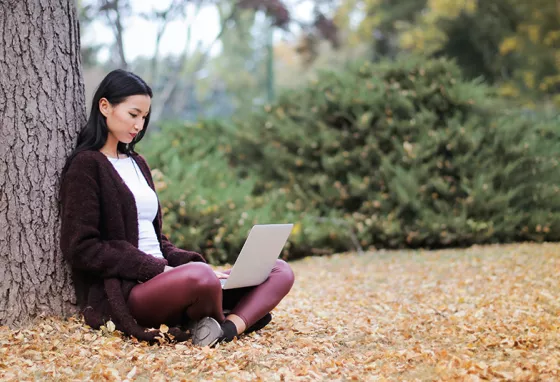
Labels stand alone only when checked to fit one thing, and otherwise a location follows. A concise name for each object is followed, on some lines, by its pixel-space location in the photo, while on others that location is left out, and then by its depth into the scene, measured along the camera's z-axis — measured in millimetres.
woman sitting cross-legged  3277
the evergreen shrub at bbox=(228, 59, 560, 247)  7973
